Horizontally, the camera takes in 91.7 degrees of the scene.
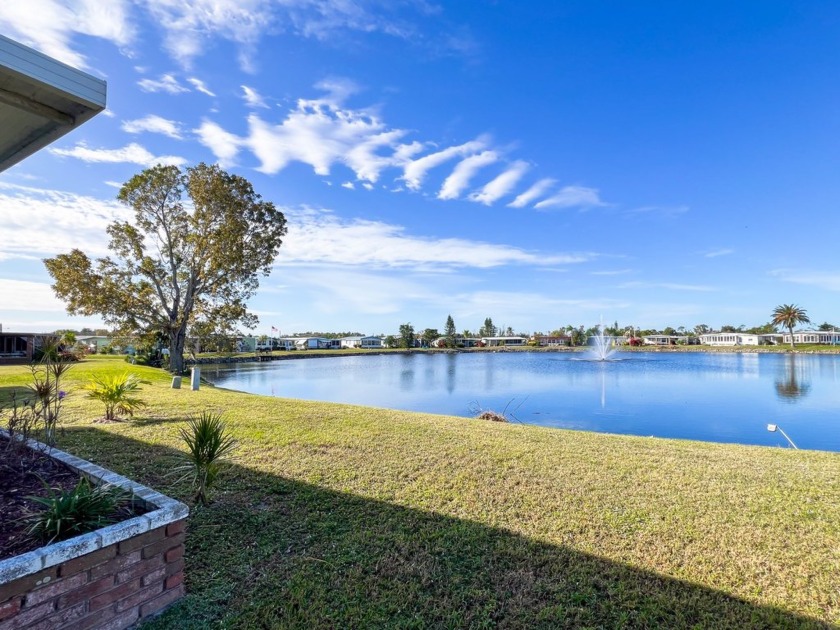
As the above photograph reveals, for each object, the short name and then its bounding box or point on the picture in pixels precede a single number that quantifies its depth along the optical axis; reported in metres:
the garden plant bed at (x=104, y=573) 1.69
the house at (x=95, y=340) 44.61
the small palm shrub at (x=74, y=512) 2.00
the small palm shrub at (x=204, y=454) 3.29
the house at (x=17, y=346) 21.45
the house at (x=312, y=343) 72.94
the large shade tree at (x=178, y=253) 16.86
